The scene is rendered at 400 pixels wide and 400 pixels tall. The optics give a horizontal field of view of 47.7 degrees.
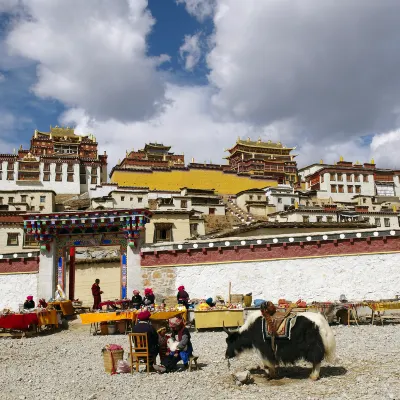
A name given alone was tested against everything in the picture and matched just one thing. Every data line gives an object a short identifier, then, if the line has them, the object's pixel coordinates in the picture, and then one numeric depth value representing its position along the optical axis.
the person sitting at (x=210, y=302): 15.24
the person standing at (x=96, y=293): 18.35
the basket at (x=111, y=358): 9.12
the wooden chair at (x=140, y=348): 9.06
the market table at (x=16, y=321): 14.92
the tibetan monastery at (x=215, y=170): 65.44
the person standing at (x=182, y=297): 16.17
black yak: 7.82
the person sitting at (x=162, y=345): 9.38
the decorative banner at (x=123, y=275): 19.56
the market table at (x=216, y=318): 14.43
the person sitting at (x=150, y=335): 9.12
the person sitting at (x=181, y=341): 9.05
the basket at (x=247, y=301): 16.05
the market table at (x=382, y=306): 14.68
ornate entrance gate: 19.52
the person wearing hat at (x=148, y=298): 15.56
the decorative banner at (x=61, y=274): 19.95
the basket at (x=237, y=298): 17.81
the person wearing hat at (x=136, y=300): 15.96
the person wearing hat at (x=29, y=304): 17.12
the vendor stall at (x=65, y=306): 17.80
